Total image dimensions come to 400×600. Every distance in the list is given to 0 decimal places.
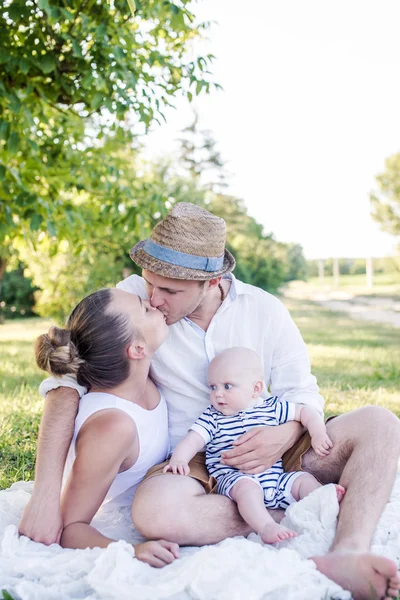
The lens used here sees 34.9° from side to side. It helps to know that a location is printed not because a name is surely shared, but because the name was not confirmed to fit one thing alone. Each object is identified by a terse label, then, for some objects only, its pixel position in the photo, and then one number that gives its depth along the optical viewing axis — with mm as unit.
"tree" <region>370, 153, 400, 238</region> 33094
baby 2562
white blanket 1932
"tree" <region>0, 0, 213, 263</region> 4145
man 2307
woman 2387
